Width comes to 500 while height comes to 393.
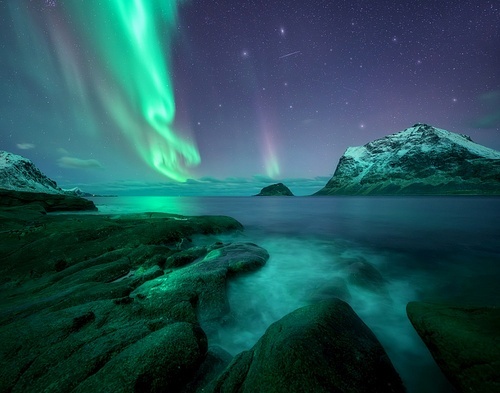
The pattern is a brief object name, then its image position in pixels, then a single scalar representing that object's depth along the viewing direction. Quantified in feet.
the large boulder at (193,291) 19.51
